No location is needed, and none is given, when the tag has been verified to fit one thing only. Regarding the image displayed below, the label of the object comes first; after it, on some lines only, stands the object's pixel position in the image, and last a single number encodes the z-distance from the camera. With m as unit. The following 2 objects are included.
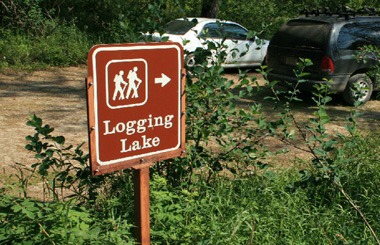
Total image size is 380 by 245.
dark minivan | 10.66
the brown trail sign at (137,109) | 3.07
